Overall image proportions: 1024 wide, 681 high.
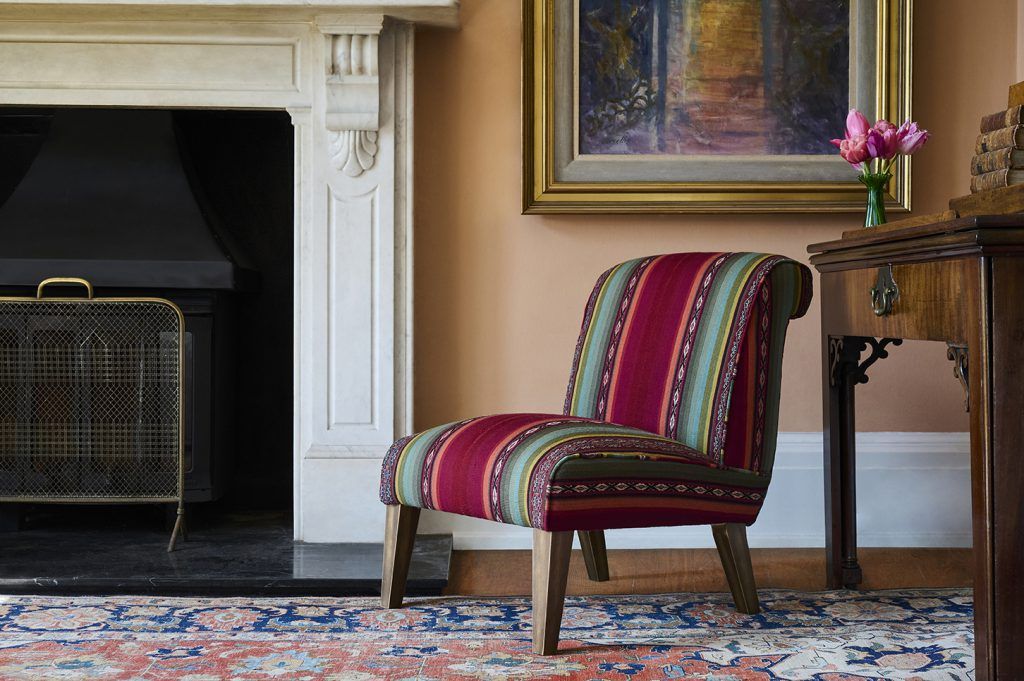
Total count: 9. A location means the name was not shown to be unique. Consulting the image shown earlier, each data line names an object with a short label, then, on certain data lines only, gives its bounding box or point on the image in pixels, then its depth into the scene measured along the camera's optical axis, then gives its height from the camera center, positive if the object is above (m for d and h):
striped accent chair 1.91 -0.16
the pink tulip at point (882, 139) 2.45 +0.54
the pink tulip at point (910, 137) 2.45 +0.54
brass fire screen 2.83 -0.10
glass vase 2.45 +0.40
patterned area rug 1.85 -0.57
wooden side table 1.59 +0.00
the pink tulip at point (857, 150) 2.45 +0.51
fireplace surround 2.92 +0.58
